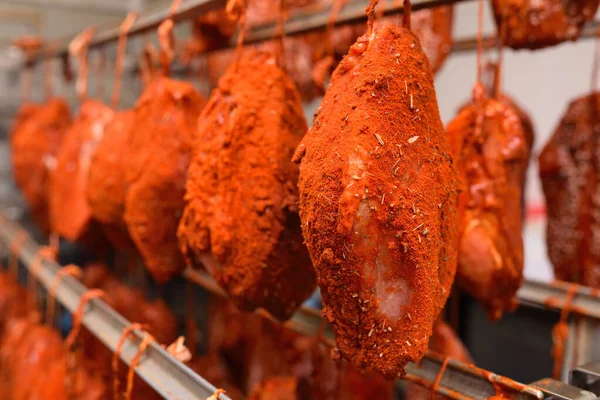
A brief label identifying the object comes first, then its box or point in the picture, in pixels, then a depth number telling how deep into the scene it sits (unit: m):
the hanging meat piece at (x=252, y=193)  0.96
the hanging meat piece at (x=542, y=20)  1.13
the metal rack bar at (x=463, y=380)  0.81
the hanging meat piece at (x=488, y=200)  0.97
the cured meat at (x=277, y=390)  1.36
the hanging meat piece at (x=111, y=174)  1.41
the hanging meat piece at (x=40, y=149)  2.23
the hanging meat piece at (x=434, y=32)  1.60
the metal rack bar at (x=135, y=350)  0.96
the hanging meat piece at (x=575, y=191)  1.42
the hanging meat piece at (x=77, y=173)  1.74
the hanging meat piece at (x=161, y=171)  1.21
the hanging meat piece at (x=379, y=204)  0.70
